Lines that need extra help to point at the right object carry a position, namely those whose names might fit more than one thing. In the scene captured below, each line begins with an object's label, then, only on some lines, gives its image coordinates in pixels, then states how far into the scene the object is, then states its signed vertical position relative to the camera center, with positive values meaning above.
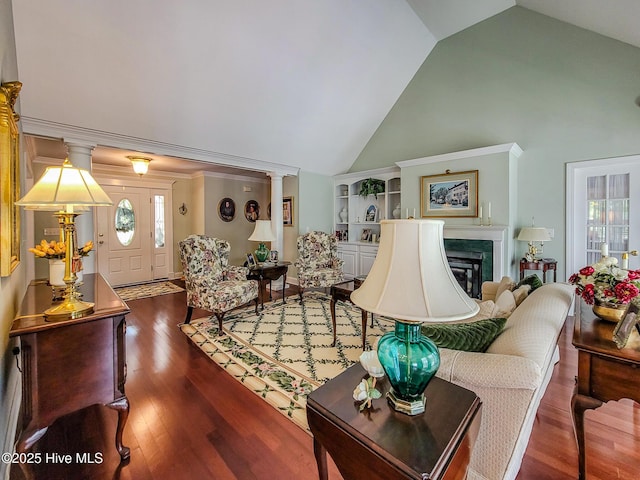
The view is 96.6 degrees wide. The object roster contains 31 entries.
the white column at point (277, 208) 5.37 +0.54
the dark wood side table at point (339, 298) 2.69 -0.61
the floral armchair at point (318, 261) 4.36 -0.42
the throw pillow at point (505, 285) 2.48 -0.45
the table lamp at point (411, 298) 0.85 -0.19
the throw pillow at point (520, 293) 2.07 -0.44
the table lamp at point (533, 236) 3.62 -0.02
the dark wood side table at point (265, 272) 4.01 -0.51
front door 5.55 +0.03
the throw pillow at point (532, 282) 2.27 -0.40
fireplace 4.10 -0.51
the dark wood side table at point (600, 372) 1.17 -0.59
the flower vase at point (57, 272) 1.91 -0.23
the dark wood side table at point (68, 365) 1.33 -0.64
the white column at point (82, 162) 3.28 +0.89
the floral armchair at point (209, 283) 3.17 -0.56
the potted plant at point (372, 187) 5.59 +0.97
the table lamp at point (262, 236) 4.37 +0.01
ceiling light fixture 4.41 +1.16
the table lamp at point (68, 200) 1.34 +0.18
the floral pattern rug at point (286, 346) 2.18 -1.12
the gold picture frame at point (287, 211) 5.82 +0.52
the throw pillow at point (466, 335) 1.39 -0.50
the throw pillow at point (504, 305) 1.89 -0.48
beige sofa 1.13 -0.62
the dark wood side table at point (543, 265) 3.73 -0.40
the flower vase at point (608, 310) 1.41 -0.39
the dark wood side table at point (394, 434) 0.81 -0.62
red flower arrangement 1.34 -0.25
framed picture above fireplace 4.21 +0.63
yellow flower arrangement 1.72 -0.07
